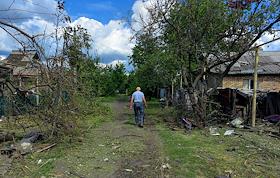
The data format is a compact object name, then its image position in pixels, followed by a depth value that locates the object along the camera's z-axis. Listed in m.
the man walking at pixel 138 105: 9.14
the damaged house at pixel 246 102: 10.00
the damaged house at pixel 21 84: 5.96
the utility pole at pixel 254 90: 8.77
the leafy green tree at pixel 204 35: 8.92
